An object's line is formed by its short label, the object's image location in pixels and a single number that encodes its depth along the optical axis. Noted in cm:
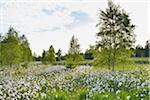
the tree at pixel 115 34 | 1029
